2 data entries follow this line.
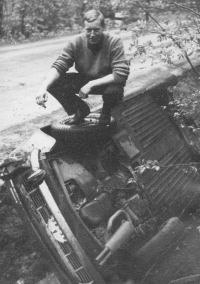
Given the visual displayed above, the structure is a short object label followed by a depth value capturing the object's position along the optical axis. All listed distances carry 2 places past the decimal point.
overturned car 3.26
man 3.82
